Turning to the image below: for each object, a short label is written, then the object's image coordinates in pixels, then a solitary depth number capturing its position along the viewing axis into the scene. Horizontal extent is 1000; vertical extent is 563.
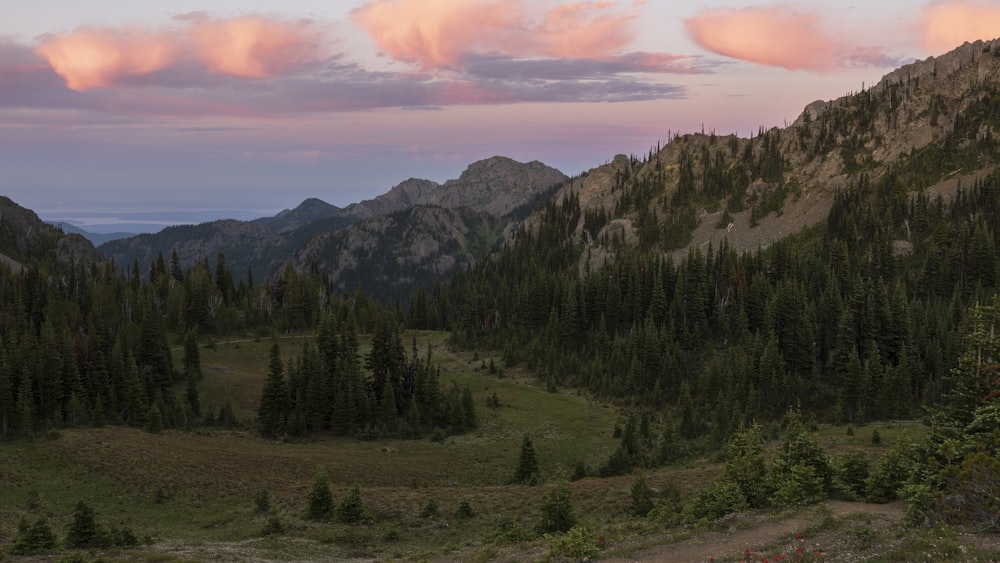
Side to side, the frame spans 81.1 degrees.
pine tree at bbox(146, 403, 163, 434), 69.25
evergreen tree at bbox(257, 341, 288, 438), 73.88
